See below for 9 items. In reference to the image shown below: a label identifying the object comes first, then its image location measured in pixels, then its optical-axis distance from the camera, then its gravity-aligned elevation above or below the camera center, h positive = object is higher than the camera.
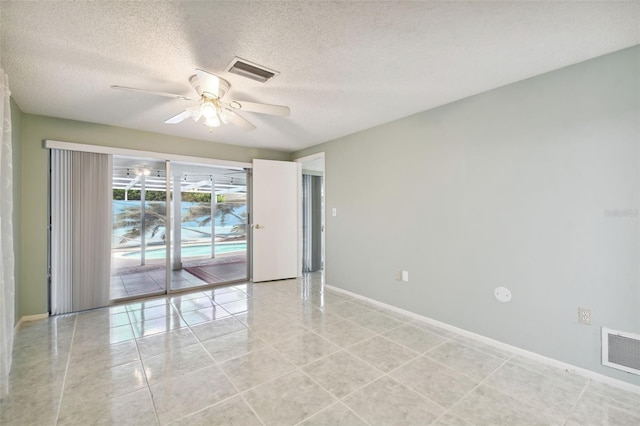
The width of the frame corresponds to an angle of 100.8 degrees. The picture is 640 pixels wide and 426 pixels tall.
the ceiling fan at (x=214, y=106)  1.99 +0.93
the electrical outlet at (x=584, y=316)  1.98 -0.79
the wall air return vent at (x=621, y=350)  1.80 -0.97
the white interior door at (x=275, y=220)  4.62 -0.12
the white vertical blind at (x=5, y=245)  1.74 -0.22
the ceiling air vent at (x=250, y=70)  2.00 +1.13
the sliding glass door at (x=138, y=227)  3.25 -0.21
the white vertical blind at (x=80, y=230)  3.20 -0.20
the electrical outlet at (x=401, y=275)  3.19 -0.77
